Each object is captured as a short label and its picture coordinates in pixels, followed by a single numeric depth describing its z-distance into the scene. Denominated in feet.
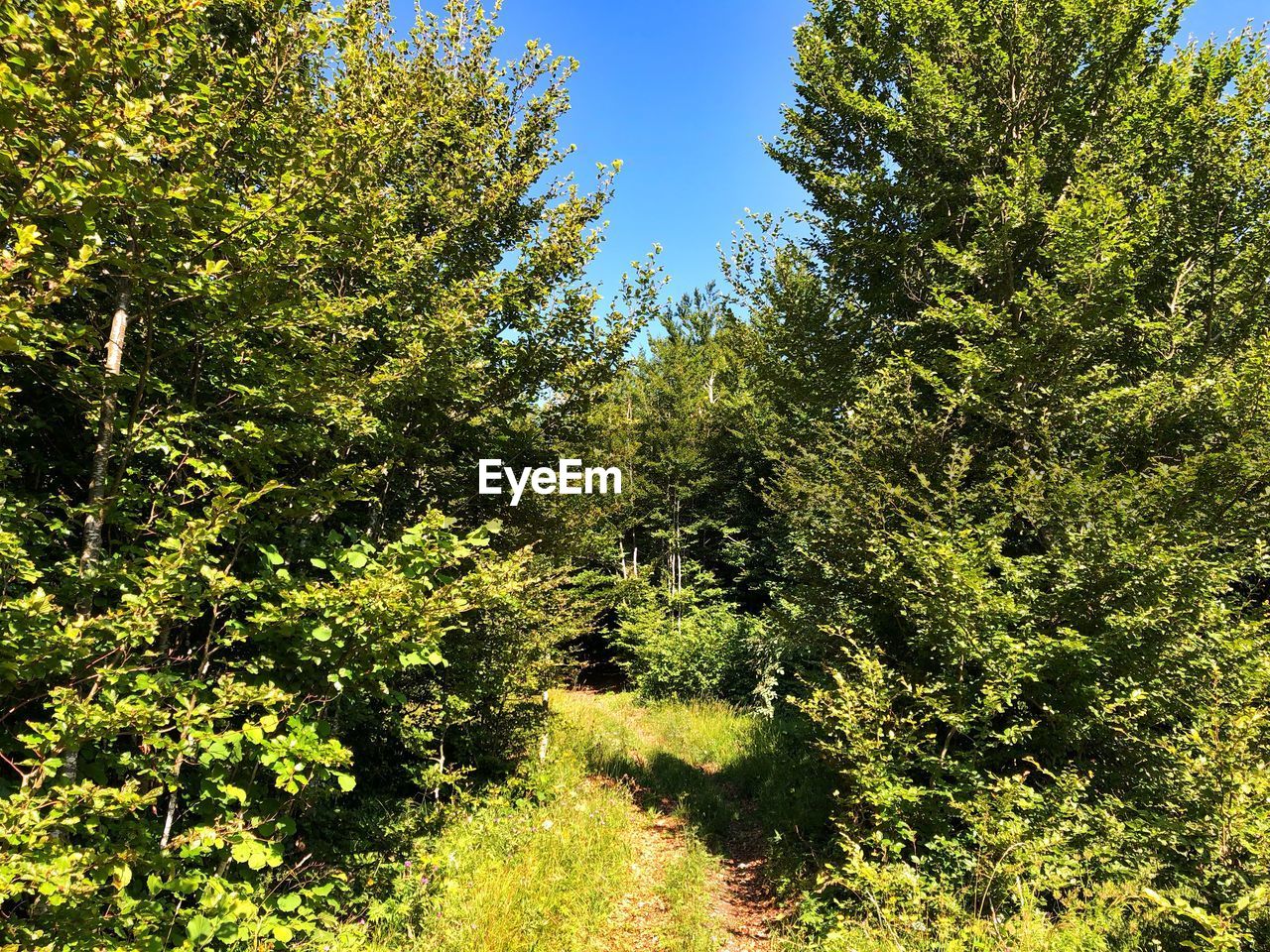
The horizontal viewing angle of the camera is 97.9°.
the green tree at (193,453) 7.29
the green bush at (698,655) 53.11
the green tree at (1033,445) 14.96
